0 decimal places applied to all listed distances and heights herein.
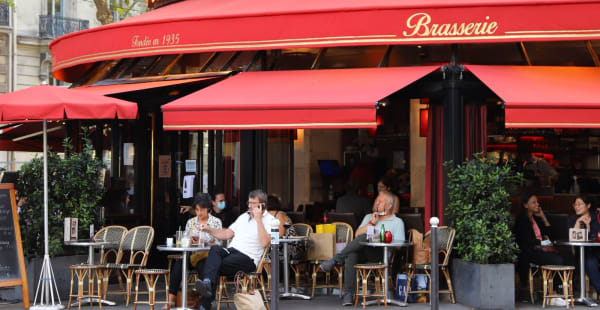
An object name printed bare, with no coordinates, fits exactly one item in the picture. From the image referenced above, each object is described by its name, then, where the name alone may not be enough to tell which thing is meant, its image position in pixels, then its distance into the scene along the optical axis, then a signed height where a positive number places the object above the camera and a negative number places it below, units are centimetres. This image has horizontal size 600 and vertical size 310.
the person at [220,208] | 1330 -41
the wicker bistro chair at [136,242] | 1195 -80
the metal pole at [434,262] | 953 -83
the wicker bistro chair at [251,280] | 1072 -123
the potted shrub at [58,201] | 1205 -29
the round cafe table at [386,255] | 1140 -92
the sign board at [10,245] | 1140 -80
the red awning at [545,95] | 1102 +99
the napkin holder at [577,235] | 1170 -69
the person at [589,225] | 1179 -58
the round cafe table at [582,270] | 1152 -111
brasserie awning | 1216 +205
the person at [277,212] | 1231 -44
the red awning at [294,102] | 1131 +93
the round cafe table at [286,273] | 1200 -119
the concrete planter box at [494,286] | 1106 -124
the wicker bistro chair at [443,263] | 1164 -103
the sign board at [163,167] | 1509 +18
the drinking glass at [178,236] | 1095 -66
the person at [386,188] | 1229 -12
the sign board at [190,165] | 1496 +21
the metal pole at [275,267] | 966 -89
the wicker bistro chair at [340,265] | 1223 -108
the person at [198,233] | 1109 -63
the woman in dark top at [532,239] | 1200 -78
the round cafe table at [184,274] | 1079 -108
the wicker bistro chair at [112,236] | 1231 -74
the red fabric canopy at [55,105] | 1088 +84
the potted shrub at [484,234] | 1108 -66
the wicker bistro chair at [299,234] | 1251 -73
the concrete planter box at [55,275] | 1185 -120
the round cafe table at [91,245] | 1160 -81
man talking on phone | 1068 -76
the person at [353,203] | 1401 -36
